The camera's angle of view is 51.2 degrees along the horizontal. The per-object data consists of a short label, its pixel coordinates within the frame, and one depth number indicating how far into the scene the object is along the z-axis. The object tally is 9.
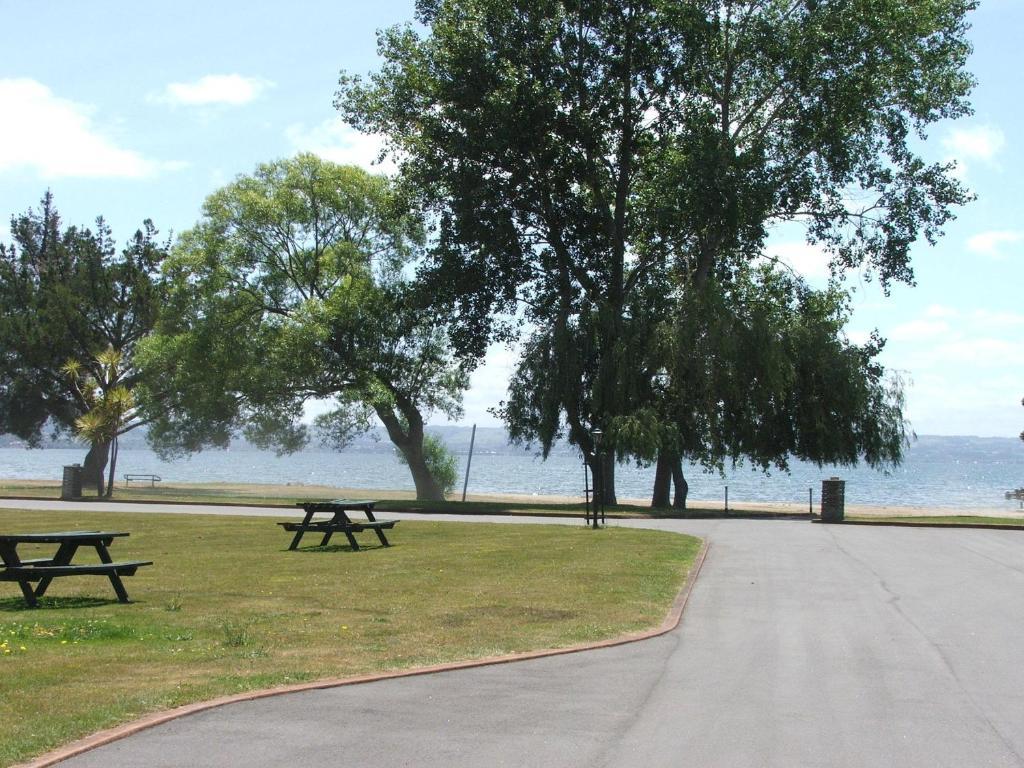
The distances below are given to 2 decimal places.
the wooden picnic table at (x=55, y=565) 10.78
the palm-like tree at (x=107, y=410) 40.53
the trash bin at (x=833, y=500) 28.61
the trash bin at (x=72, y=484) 37.44
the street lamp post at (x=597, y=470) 24.30
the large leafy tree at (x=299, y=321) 42.62
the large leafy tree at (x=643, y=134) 33.59
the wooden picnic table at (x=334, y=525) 17.59
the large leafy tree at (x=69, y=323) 49.06
